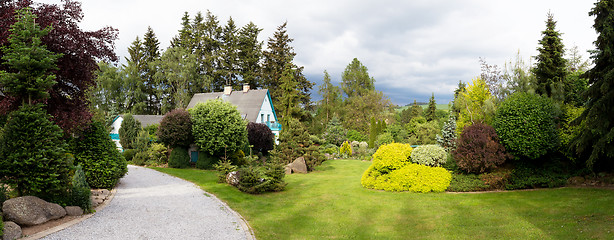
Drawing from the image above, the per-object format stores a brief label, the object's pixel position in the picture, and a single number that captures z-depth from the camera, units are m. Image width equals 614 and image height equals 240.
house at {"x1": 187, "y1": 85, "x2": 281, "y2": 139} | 34.31
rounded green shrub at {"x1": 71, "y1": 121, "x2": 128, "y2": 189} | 11.45
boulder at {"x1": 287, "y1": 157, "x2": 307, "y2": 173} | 19.78
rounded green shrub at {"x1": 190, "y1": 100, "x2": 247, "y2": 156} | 20.02
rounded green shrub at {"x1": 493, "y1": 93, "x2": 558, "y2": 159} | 12.07
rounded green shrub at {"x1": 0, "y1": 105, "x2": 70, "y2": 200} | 8.03
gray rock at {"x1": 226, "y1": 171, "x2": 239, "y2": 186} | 14.26
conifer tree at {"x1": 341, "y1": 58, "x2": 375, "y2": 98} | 51.25
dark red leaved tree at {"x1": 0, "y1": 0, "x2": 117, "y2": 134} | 10.08
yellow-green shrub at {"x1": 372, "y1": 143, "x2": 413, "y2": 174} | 13.57
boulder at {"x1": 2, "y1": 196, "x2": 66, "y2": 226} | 7.25
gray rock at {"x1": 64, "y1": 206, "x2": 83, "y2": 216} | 8.43
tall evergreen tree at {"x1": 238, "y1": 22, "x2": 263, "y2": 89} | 46.74
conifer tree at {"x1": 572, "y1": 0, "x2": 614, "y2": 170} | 10.07
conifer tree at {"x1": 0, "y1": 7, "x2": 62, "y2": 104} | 8.18
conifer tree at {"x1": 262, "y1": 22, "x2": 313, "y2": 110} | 45.81
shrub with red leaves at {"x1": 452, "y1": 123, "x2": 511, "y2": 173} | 12.22
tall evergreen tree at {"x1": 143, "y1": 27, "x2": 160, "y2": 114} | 48.38
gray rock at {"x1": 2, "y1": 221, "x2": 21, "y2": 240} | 6.48
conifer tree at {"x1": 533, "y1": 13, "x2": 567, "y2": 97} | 16.44
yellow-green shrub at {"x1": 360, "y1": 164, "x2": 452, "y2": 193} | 12.54
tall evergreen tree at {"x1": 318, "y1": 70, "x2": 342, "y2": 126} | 48.87
